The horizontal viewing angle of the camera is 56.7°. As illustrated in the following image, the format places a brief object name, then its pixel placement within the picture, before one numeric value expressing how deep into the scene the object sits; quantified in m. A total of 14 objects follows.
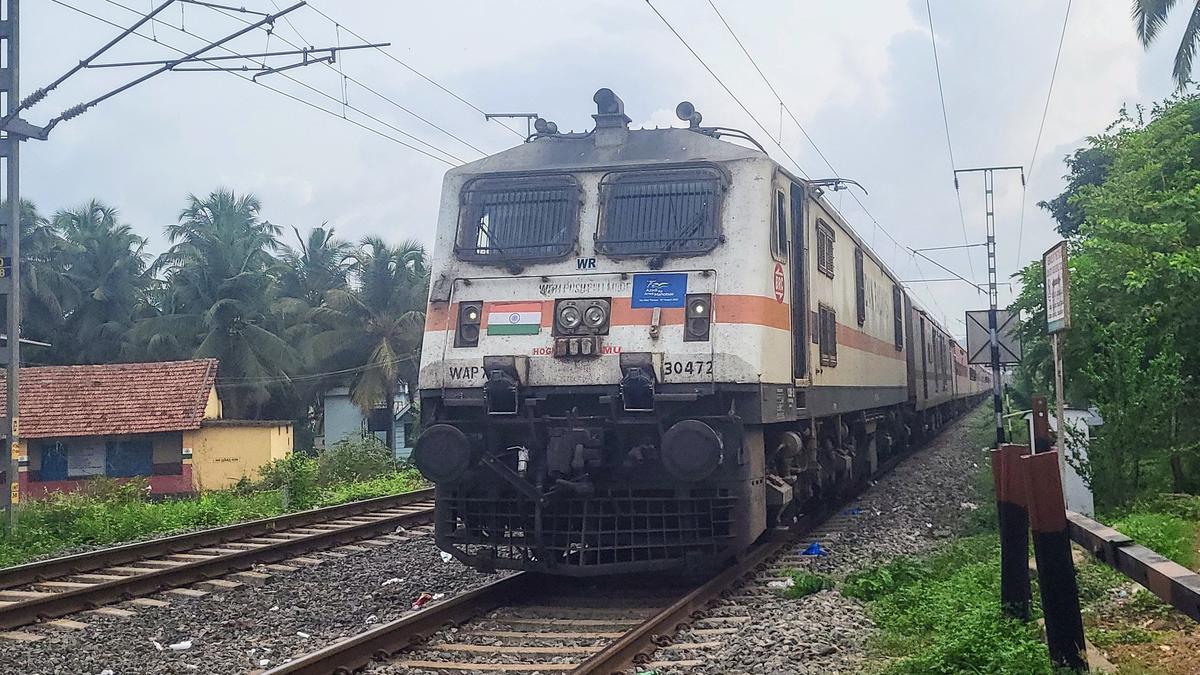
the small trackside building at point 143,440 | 29.67
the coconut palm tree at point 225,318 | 40.03
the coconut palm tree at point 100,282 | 45.06
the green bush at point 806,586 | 8.20
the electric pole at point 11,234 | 13.09
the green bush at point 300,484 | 17.77
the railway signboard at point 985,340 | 16.06
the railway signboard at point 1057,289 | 8.48
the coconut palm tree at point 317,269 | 45.00
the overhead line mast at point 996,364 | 14.18
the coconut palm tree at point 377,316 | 40.53
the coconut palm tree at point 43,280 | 42.84
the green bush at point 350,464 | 25.25
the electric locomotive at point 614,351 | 8.05
